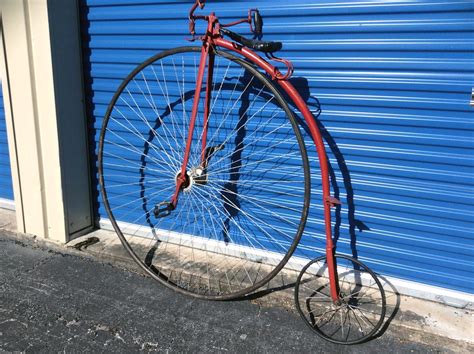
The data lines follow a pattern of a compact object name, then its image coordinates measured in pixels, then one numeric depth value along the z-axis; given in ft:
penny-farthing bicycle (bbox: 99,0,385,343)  8.67
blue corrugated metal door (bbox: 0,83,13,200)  12.41
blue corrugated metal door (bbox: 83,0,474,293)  7.86
